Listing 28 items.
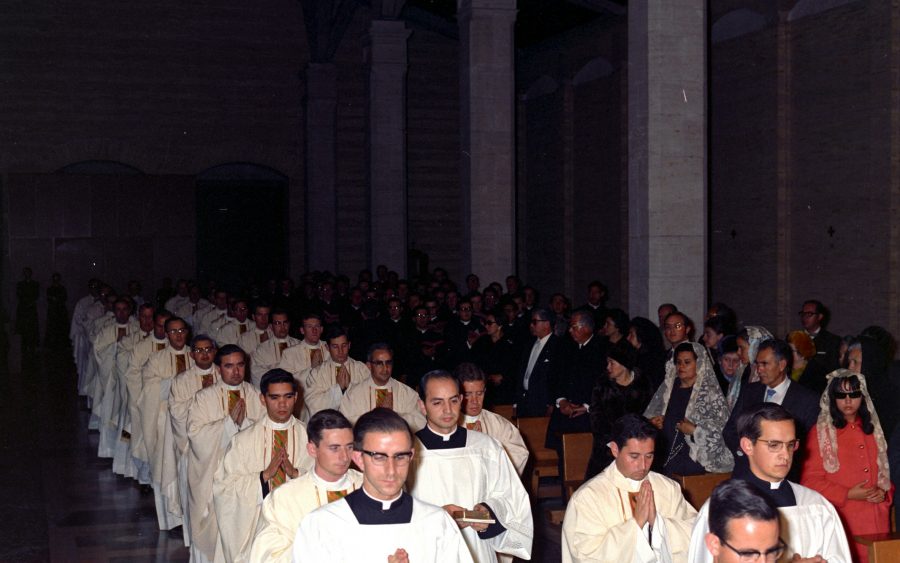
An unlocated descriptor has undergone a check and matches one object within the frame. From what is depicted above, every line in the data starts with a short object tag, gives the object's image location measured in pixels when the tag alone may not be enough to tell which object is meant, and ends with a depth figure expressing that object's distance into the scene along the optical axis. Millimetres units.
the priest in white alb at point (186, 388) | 9359
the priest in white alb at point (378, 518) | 4602
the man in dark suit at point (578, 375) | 9523
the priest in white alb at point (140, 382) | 11500
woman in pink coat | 6406
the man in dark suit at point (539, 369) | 10266
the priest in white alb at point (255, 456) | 7055
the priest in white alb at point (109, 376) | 13383
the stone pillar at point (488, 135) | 16672
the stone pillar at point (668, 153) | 11625
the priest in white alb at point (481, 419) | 7012
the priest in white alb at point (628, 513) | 5578
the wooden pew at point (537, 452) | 9844
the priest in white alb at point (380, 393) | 9008
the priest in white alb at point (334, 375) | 10094
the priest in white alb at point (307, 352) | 11773
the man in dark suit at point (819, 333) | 11062
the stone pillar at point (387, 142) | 21453
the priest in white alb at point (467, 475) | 6238
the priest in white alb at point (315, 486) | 5473
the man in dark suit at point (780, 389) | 6912
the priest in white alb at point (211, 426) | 8307
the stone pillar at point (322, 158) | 27109
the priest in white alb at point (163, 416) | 10102
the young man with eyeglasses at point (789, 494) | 4941
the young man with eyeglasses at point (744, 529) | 3812
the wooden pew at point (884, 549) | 5648
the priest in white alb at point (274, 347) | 12711
